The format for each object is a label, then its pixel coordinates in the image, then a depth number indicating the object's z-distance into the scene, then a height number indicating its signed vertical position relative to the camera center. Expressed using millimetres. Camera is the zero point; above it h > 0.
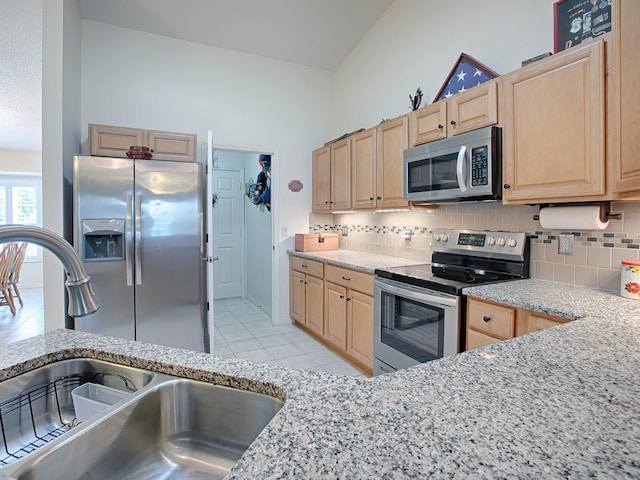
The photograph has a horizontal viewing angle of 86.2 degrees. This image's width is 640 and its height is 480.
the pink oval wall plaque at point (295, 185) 4113 +633
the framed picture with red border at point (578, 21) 1727 +1147
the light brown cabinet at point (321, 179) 3845 +684
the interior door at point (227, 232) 5418 +97
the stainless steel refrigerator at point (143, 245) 2578 -54
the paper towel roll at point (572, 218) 1737 +97
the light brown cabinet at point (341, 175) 3469 +664
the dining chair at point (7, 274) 4898 -509
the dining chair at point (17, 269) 5156 -462
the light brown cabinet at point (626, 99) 1332 +564
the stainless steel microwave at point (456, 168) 2027 +455
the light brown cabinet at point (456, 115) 2062 +825
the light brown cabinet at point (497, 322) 1524 -405
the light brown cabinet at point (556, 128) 1577 +551
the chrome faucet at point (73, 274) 666 -73
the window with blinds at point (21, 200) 6801 +790
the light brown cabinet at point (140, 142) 2968 +876
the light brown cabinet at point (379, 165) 2811 +648
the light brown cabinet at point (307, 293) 3389 -591
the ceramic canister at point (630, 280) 1553 -200
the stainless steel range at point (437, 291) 1934 -332
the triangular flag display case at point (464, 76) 2350 +1159
